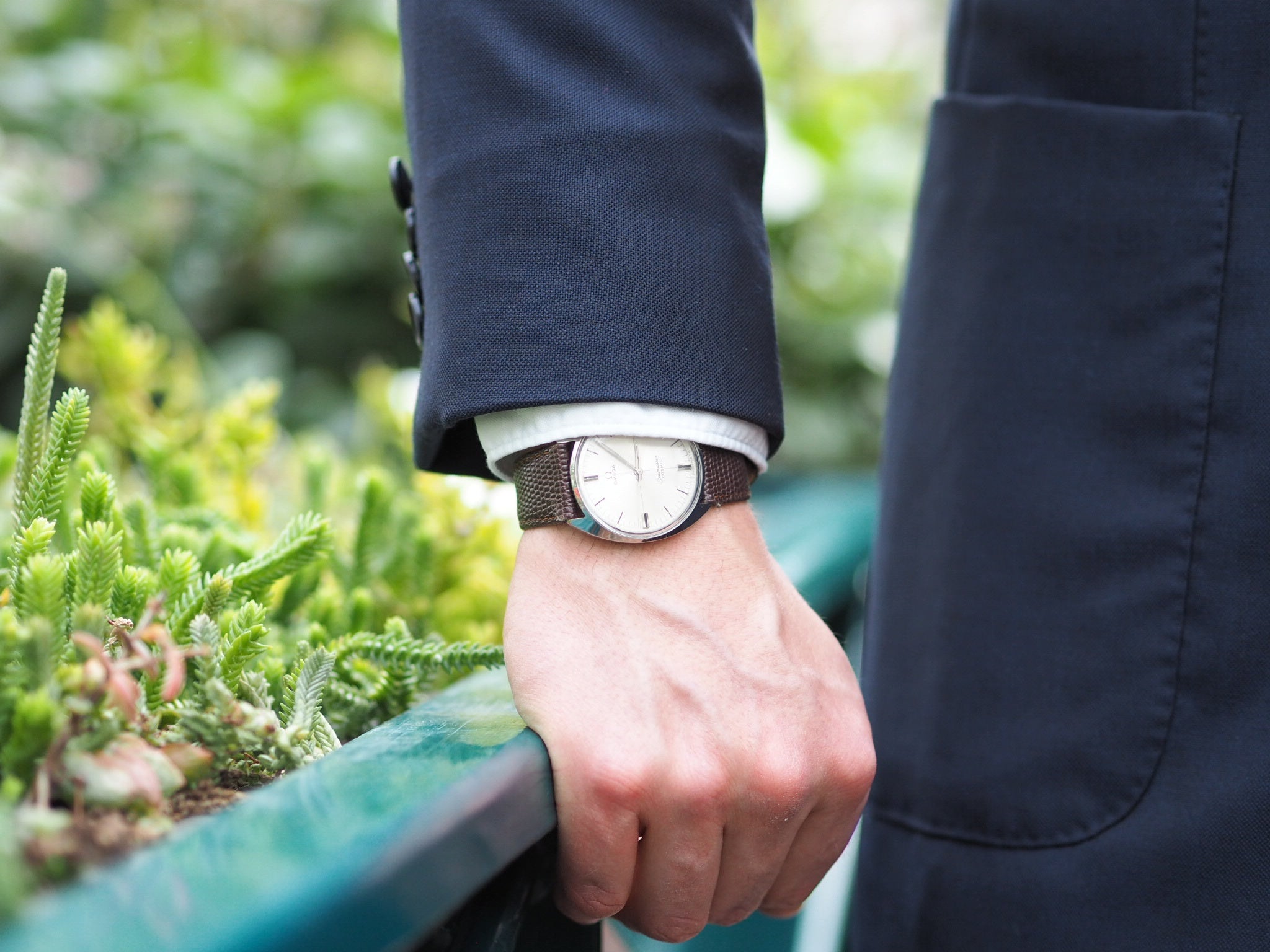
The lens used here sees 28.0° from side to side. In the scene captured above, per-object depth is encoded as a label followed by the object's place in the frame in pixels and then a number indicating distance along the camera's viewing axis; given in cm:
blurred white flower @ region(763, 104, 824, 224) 159
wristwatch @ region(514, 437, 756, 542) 63
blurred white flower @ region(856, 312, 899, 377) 157
